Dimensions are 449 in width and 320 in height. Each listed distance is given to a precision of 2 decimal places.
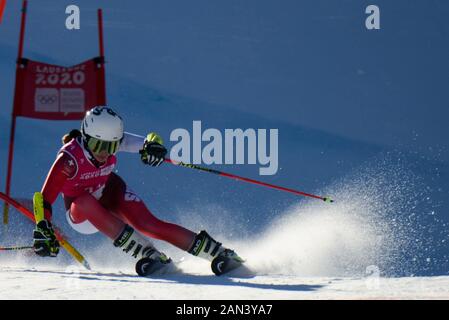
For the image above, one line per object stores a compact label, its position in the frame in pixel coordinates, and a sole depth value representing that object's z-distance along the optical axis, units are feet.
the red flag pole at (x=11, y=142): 39.27
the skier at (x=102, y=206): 31.94
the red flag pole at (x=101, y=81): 43.52
